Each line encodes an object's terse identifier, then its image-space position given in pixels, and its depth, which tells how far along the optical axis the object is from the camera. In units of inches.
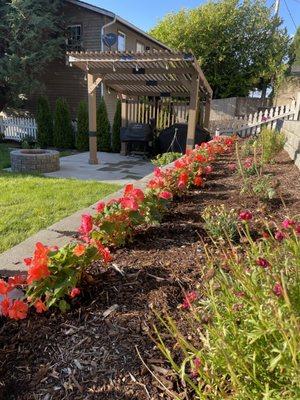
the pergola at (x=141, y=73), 279.4
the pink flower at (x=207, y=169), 155.5
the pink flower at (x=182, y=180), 122.6
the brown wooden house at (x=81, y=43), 492.7
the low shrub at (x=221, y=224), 86.6
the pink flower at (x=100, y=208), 87.3
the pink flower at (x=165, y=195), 100.3
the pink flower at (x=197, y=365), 39.8
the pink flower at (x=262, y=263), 43.5
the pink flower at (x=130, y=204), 86.8
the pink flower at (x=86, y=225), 75.4
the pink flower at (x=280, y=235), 50.1
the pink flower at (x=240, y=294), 44.8
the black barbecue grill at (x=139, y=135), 374.0
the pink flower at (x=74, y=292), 60.1
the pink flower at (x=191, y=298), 54.4
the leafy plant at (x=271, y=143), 187.2
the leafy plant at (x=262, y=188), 114.0
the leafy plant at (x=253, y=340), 36.1
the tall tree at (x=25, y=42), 458.0
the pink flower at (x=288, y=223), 53.0
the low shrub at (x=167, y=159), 257.7
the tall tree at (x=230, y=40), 799.7
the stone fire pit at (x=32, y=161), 265.6
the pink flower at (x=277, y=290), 39.0
